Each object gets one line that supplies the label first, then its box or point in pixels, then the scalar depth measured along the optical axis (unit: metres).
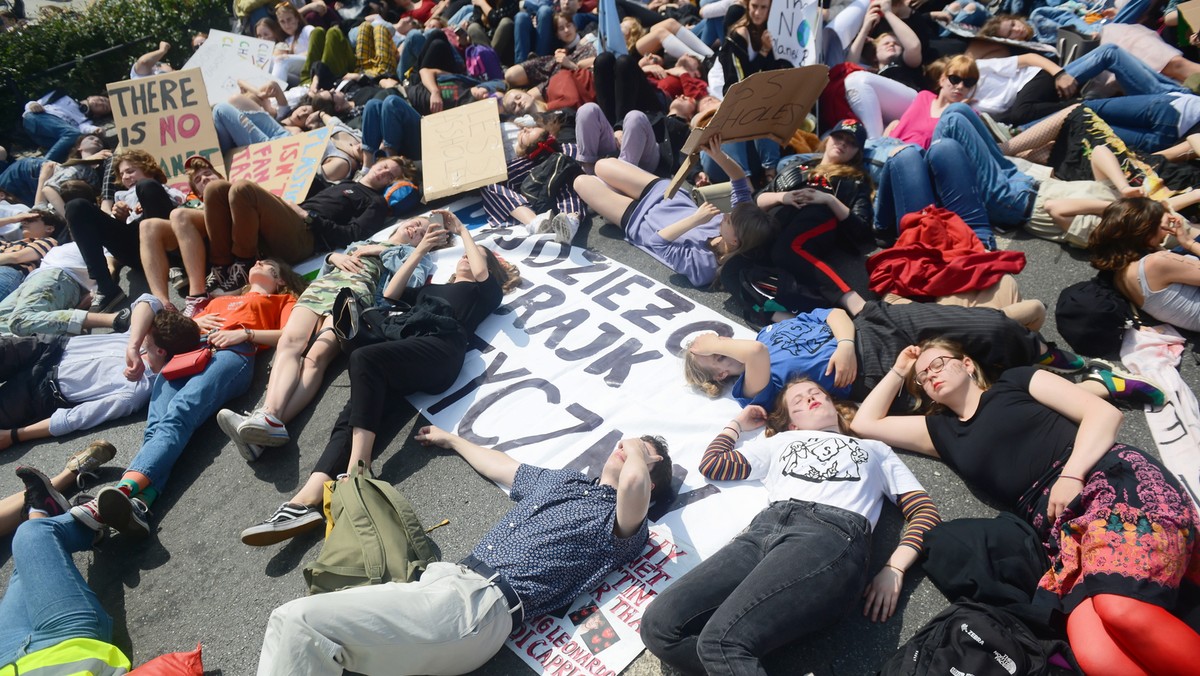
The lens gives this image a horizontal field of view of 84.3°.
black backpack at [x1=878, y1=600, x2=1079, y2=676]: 2.21
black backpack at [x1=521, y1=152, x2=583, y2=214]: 6.05
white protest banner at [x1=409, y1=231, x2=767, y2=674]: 3.35
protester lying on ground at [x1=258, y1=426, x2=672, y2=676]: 2.54
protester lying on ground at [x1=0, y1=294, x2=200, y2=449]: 4.51
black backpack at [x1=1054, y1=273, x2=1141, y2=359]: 3.67
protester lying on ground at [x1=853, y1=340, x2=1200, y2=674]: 2.18
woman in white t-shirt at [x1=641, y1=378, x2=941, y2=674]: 2.50
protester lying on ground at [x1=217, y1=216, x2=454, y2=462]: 4.05
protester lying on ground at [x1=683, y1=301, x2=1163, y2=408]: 3.39
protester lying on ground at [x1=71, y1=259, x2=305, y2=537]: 3.59
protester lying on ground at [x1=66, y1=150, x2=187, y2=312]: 5.68
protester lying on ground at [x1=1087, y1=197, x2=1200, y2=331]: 3.52
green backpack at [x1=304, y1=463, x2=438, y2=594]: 3.00
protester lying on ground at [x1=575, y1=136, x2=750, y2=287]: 4.88
